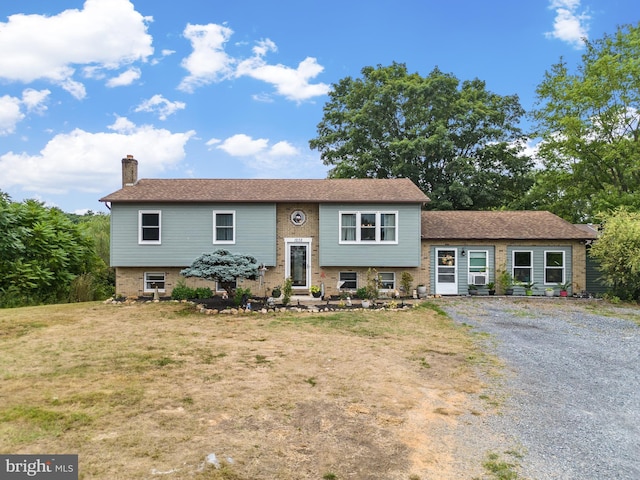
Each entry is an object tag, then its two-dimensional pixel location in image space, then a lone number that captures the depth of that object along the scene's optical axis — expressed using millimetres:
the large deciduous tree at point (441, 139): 25375
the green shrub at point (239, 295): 13430
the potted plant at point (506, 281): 16266
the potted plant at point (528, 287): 16406
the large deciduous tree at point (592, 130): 21625
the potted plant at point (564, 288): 16312
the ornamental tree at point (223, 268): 12977
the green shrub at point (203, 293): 15040
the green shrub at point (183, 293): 14844
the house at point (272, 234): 15648
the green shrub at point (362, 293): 15328
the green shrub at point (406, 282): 15509
